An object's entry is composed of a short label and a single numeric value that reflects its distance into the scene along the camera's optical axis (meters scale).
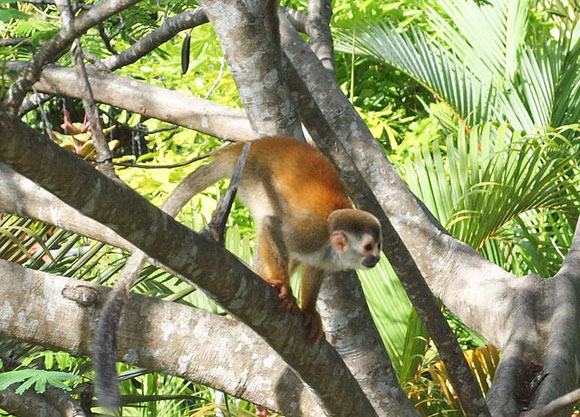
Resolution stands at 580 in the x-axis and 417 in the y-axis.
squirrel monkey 4.72
